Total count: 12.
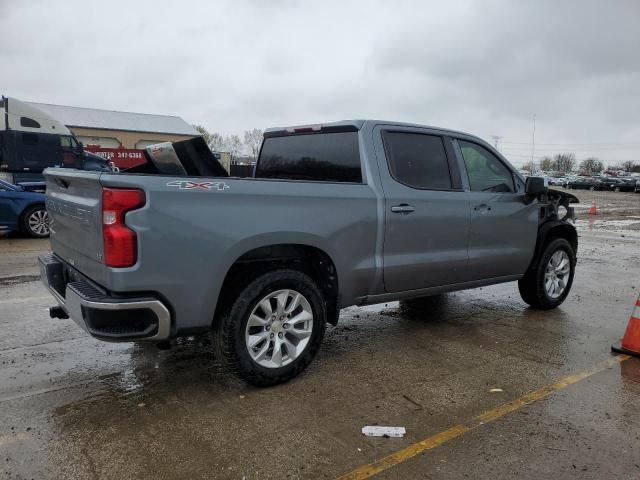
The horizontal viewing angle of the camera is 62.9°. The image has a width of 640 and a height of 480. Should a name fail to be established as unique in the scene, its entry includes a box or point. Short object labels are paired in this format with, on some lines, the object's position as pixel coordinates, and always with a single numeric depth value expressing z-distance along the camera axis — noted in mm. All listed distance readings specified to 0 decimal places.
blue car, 10625
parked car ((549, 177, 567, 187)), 60206
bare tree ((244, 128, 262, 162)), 91825
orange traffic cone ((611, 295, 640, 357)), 4707
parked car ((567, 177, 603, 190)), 52594
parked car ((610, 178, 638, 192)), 48556
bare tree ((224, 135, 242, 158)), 99994
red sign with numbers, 29453
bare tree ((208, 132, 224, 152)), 93256
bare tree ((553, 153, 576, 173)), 128625
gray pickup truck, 3150
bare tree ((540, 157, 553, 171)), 131950
